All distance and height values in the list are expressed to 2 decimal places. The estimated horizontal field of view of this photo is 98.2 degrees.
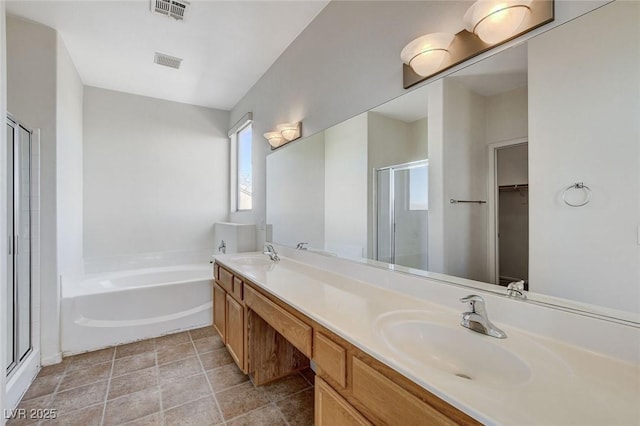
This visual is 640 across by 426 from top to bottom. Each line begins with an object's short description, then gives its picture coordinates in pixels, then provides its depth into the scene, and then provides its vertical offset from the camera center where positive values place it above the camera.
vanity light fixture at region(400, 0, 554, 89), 0.96 +0.70
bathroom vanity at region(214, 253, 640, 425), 0.61 -0.42
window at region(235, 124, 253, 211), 3.76 +0.60
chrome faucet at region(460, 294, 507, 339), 0.93 -0.37
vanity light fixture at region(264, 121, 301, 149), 2.41 +0.72
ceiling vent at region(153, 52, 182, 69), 2.73 +1.55
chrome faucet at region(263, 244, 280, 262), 2.50 -0.38
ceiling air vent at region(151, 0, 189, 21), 2.02 +1.54
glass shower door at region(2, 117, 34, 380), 1.89 -0.24
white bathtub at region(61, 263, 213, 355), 2.49 -0.95
